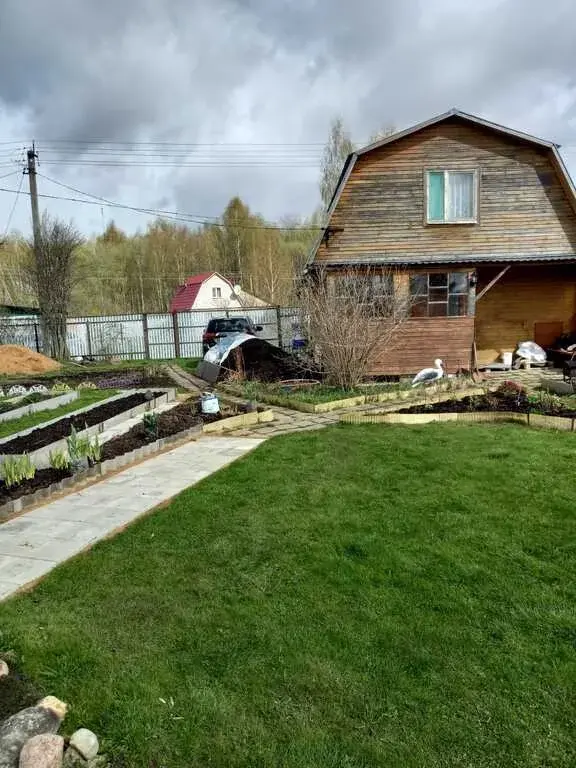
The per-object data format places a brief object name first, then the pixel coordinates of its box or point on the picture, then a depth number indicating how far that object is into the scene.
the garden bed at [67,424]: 7.21
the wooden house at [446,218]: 13.63
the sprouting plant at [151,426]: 7.62
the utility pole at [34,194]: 21.00
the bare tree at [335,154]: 35.63
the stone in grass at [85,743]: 2.25
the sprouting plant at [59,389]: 11.75
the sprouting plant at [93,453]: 6.29
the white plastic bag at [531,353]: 14.52
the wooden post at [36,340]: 21.88
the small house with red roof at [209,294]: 34.88
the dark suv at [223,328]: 18.72
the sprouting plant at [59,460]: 6.03
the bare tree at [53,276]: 20.97
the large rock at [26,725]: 2.21
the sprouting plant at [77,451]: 6.01
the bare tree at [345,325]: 10.30
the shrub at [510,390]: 9.23
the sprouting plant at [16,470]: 5.56
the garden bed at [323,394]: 9.55
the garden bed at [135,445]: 5.38
